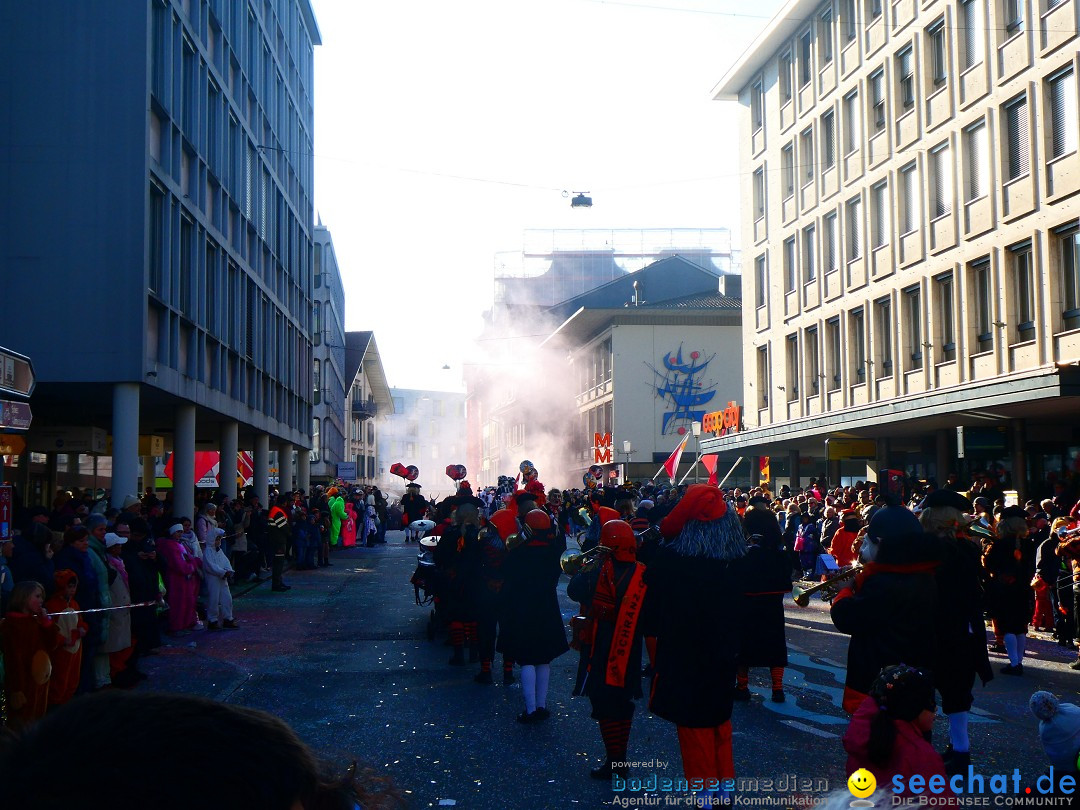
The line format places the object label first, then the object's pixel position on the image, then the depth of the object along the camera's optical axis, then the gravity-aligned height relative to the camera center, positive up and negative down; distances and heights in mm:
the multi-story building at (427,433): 119812 +5492
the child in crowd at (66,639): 8594 -1210
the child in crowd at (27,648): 8094 -1182
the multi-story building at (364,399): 72875 +6276
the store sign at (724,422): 39625 +2099
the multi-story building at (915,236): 21359 +5807
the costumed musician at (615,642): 6785 -1001
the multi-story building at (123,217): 16891 +4343
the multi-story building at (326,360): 54156 +6272
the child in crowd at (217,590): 14893 -1425
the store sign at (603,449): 56403 +1579
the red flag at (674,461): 30111 +492
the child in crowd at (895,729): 4332 -1002
